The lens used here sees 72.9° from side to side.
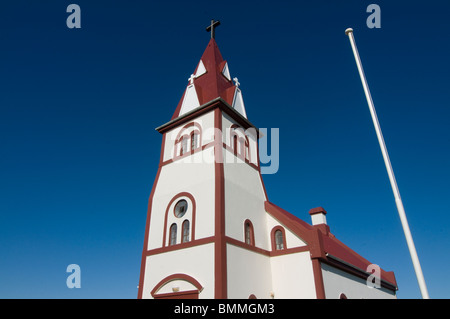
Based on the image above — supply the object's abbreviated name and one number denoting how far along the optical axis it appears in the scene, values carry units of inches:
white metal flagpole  298.0
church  534.9
